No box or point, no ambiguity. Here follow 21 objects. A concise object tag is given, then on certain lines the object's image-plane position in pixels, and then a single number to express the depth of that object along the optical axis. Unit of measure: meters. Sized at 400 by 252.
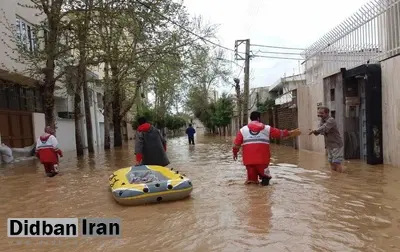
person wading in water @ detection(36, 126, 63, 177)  11.55
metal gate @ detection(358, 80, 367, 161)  12.51
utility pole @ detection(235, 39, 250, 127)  30.89
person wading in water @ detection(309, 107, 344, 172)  10.18
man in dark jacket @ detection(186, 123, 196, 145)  30.28
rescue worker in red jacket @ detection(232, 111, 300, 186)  8.44
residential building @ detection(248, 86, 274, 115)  52.10
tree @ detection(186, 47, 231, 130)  48.11
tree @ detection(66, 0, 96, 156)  14.83
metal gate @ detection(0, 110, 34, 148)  19.19
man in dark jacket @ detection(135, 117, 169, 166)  9.30
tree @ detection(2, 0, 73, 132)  14.72
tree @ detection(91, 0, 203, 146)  14.88
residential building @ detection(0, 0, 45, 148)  16.67
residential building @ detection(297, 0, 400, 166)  11.07
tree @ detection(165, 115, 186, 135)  66.83
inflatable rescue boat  7.26
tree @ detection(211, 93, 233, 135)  50.69
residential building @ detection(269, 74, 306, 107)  34.81
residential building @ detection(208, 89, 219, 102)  58.66
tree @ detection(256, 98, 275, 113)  36.87
